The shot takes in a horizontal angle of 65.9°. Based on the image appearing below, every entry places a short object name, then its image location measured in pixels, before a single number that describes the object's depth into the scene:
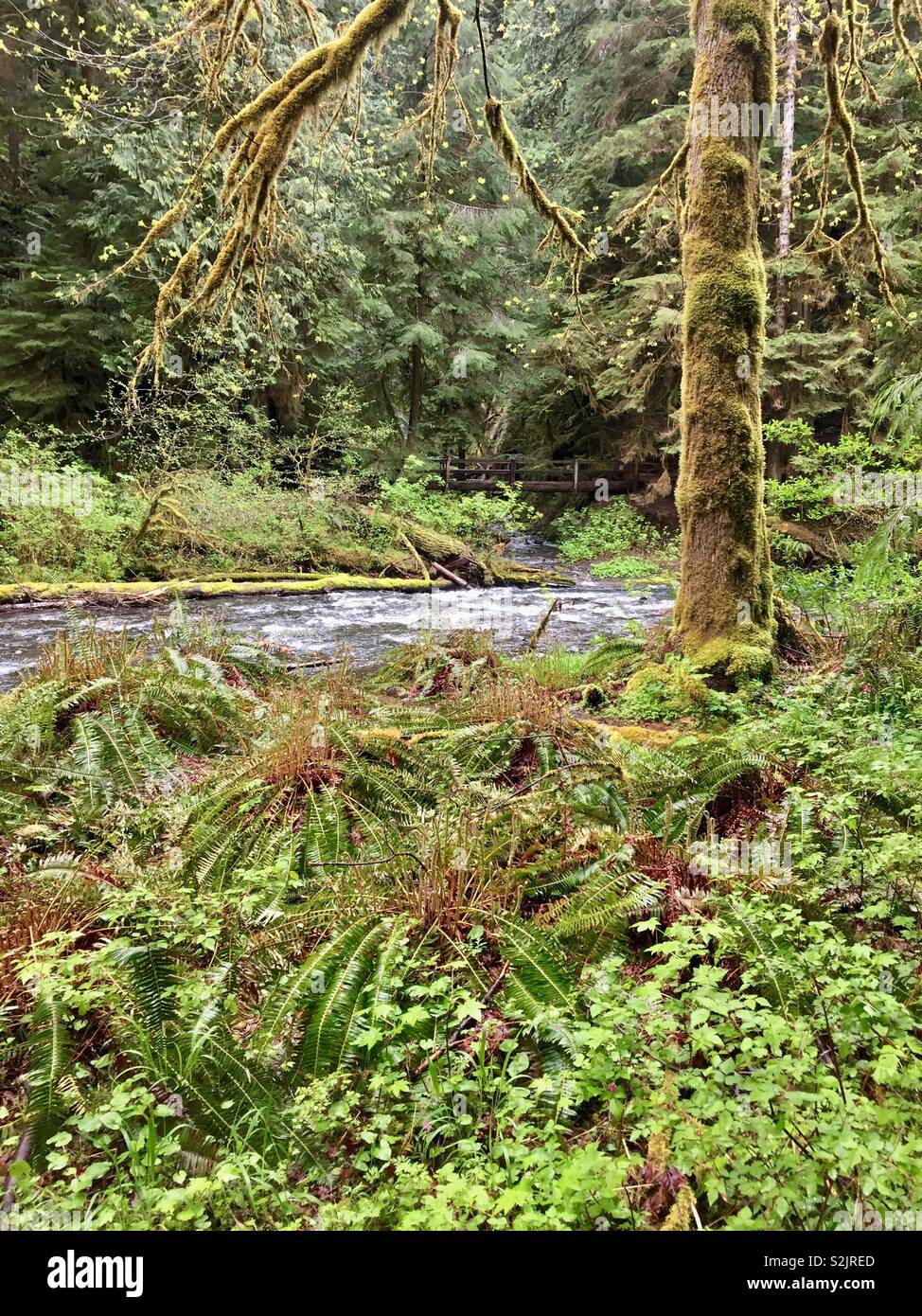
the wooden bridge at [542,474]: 21.23
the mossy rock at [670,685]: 4.99
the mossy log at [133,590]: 10.18
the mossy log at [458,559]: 14.81
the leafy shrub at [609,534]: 19.31
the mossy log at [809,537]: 13.58
